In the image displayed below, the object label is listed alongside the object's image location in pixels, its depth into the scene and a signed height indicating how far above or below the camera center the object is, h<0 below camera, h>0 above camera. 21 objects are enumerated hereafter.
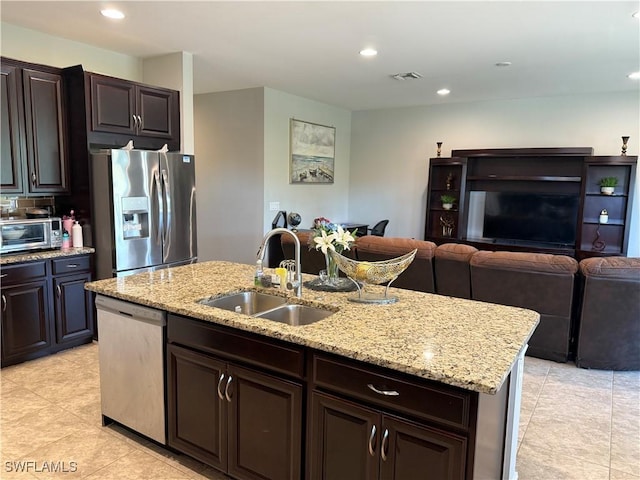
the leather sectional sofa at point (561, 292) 3.51 -0.78
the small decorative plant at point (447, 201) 6.99 -0.11
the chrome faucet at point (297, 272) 2.45 -0.45
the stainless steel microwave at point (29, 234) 3.57 -0.41
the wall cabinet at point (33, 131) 3.59 +0.45
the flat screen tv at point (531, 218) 6.41 -0.32
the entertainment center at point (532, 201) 6.04 -0.08
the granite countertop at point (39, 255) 3.50 -0.57
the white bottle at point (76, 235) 4.01 -0.44
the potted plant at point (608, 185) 5.94 +0.16
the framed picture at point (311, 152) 6.73 +0.61
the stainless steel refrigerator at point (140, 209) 3.84 -0.20
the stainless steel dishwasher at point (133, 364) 2.38 -0.98
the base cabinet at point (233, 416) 1.95 -1.06
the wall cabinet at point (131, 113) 3.88 +0.68
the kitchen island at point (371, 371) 1.56 -0.70
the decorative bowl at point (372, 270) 2.23 -0.39
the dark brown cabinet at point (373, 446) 1.58 -0.95
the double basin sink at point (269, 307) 2.33 -0.63
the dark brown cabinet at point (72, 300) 3.84 -1.00
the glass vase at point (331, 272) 2.57 -0.46
